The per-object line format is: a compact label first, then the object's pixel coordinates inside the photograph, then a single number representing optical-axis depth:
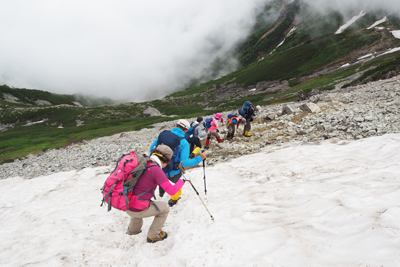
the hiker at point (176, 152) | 5.86
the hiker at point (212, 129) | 13.72
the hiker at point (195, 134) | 10.68
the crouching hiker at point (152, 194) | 4.32
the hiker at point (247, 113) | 14.81
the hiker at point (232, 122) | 14.45
